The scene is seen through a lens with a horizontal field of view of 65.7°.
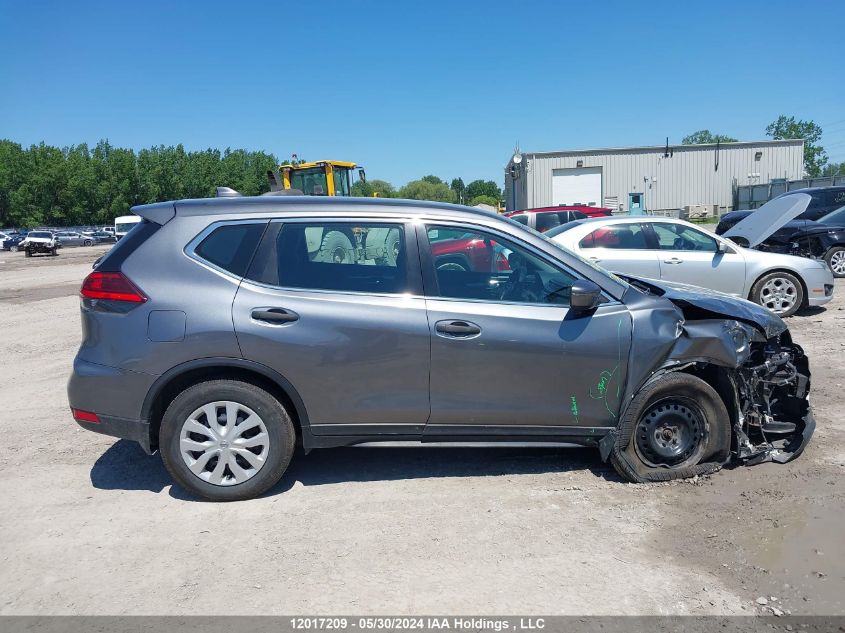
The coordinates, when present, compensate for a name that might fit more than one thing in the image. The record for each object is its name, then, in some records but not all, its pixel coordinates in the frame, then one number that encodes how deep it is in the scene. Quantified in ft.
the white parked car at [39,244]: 143.13
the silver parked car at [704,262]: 30.66
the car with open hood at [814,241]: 43.27
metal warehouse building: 163.43
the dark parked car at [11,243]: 190.19
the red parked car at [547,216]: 59.31
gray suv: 13.35
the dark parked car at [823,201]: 60.54
